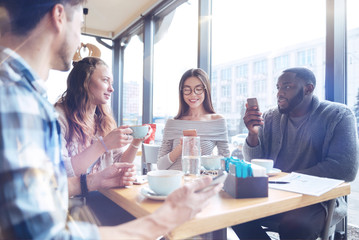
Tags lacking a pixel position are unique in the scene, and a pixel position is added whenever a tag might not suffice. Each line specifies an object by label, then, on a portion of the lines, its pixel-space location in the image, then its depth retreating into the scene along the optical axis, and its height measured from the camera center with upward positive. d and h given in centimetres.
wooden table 70 -27
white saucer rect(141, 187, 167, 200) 84 -24
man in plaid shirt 48 -4
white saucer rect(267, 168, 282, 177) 124 -23
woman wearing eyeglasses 203 +2
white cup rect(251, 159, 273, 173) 126 -19
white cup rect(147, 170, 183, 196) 86 -20
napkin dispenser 89 -22
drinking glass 112 -14
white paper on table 95 -24
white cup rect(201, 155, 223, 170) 125 -19
